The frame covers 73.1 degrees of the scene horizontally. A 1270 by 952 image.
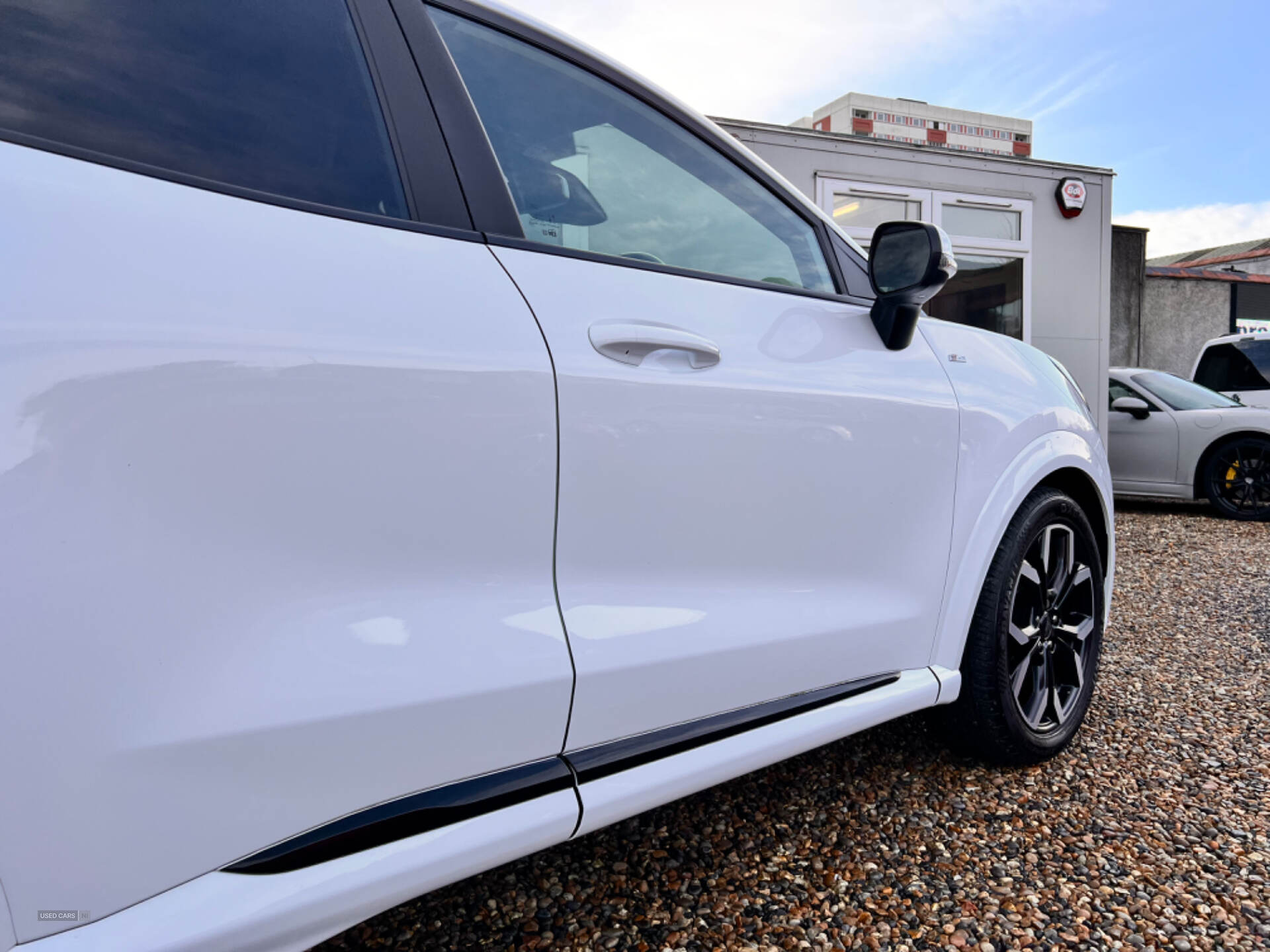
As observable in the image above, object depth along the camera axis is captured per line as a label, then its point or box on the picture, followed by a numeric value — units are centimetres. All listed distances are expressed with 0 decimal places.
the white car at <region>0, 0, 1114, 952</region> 85
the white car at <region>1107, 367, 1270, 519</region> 724
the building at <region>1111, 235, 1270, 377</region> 1388
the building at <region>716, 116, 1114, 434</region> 719
